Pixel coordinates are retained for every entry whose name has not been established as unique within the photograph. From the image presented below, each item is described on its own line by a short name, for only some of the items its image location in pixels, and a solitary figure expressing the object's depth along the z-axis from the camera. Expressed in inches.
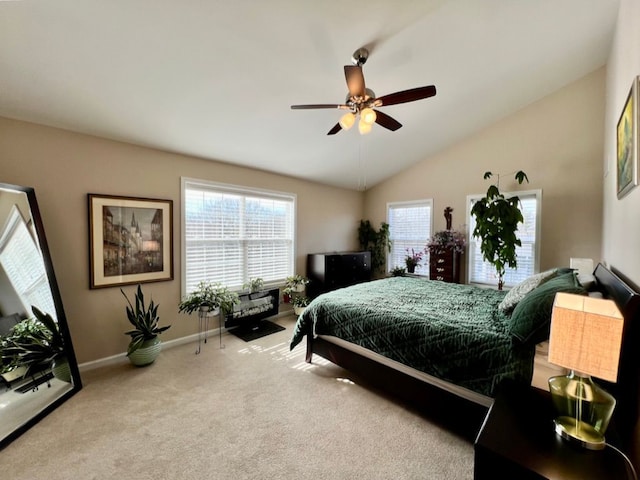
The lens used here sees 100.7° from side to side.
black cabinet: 173.5
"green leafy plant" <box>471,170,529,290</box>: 133.3
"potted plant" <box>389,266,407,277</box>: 189.3
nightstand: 37.6
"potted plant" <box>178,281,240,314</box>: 122.6
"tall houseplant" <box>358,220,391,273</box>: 208.2
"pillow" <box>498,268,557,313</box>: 81.4
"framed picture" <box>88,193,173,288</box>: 105.1
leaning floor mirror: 76.8
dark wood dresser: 165.8
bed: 58.7
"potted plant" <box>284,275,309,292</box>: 168.7
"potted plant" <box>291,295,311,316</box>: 169.2
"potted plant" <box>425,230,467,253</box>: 164.7
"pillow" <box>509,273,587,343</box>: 59.1
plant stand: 133.8
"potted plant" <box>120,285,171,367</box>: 105.8
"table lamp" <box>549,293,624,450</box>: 36.2
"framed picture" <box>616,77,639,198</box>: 56.9
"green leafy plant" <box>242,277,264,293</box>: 152.6
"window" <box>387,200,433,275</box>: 189.6
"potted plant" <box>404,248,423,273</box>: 188.2
